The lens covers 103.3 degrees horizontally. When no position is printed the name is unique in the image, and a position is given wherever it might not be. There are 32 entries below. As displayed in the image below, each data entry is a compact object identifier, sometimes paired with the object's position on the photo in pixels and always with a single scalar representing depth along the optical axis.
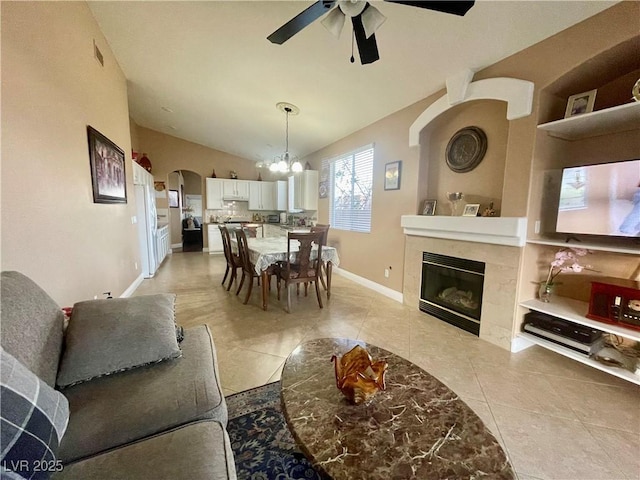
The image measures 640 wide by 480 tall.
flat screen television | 1.81
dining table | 3.04
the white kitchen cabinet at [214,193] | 7.12
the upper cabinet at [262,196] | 7.69
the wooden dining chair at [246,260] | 3.24
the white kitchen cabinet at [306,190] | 5.82
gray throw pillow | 1.14
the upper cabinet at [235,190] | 7.33
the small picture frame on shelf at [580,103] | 1.98
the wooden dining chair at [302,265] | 3.03
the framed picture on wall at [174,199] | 8.40
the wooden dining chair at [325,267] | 3.26
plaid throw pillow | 0.65
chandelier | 3.93
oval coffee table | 0.81
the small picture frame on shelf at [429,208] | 3.26
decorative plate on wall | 2.81
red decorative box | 1.78
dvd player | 1.99
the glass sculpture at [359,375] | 1.06
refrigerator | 4.66
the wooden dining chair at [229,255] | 3.70
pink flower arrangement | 2.27
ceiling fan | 1.46
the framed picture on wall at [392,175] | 3.63
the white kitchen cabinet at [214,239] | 7.18
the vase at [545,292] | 2.32
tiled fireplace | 2.32
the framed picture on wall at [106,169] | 2.59
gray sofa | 0.76
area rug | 1.22
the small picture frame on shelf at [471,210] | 2.77
